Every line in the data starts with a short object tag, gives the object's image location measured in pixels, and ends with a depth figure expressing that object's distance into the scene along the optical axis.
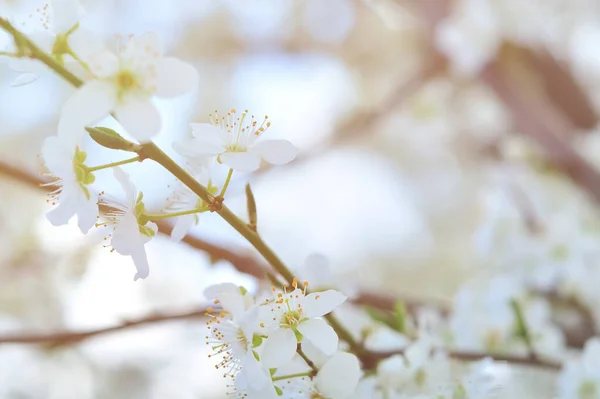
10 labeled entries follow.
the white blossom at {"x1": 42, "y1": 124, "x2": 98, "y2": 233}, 0.45
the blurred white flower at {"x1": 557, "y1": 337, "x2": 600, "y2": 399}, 0.52
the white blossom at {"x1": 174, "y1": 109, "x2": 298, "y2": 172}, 0.45
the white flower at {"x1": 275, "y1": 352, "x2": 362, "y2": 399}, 0.46
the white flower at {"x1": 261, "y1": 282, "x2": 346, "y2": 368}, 0.46
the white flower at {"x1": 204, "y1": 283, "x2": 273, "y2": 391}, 0.45
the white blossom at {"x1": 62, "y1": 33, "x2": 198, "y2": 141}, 0.45
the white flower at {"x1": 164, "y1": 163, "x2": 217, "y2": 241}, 0.47
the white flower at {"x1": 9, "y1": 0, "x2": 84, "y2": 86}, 0.46
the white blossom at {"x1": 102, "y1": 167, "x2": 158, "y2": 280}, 0.45
